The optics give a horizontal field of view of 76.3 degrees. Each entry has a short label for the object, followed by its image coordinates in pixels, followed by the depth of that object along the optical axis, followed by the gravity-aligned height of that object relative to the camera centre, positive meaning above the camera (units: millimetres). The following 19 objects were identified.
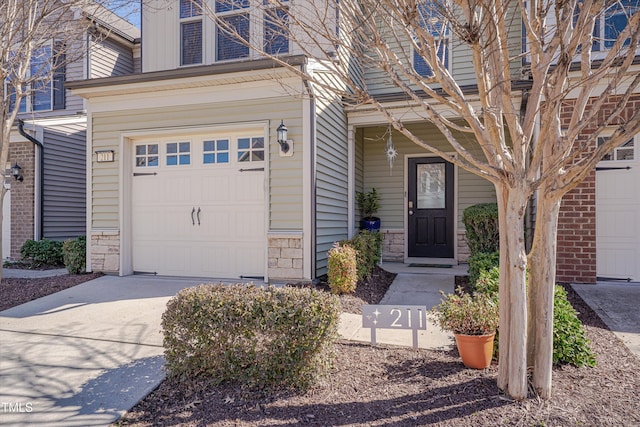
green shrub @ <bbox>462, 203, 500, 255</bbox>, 6129 -202
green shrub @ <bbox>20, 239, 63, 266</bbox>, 7891 -730
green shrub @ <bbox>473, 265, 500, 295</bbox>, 3565 -616
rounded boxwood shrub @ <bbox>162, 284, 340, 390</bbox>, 2684 -825
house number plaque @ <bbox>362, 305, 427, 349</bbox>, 3271 -830
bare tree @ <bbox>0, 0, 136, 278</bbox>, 5758 +2794
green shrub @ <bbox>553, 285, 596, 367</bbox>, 2879 -898
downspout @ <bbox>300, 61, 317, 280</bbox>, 5719 +422
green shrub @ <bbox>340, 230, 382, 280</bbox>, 6008 -561
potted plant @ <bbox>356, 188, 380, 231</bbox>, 8336 +167
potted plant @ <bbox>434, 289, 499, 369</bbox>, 2865 -808
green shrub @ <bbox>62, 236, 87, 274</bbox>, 6812 -695
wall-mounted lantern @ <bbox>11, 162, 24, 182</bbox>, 8438 +877
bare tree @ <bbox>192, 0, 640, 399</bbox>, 2377 +478
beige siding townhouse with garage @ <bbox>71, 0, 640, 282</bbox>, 5812 +659
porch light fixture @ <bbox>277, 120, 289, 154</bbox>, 5641 +1099
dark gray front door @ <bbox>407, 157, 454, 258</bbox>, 8453 +150
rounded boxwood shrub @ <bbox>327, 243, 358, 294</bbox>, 5258 -730
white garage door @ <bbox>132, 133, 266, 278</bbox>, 6195 +137
